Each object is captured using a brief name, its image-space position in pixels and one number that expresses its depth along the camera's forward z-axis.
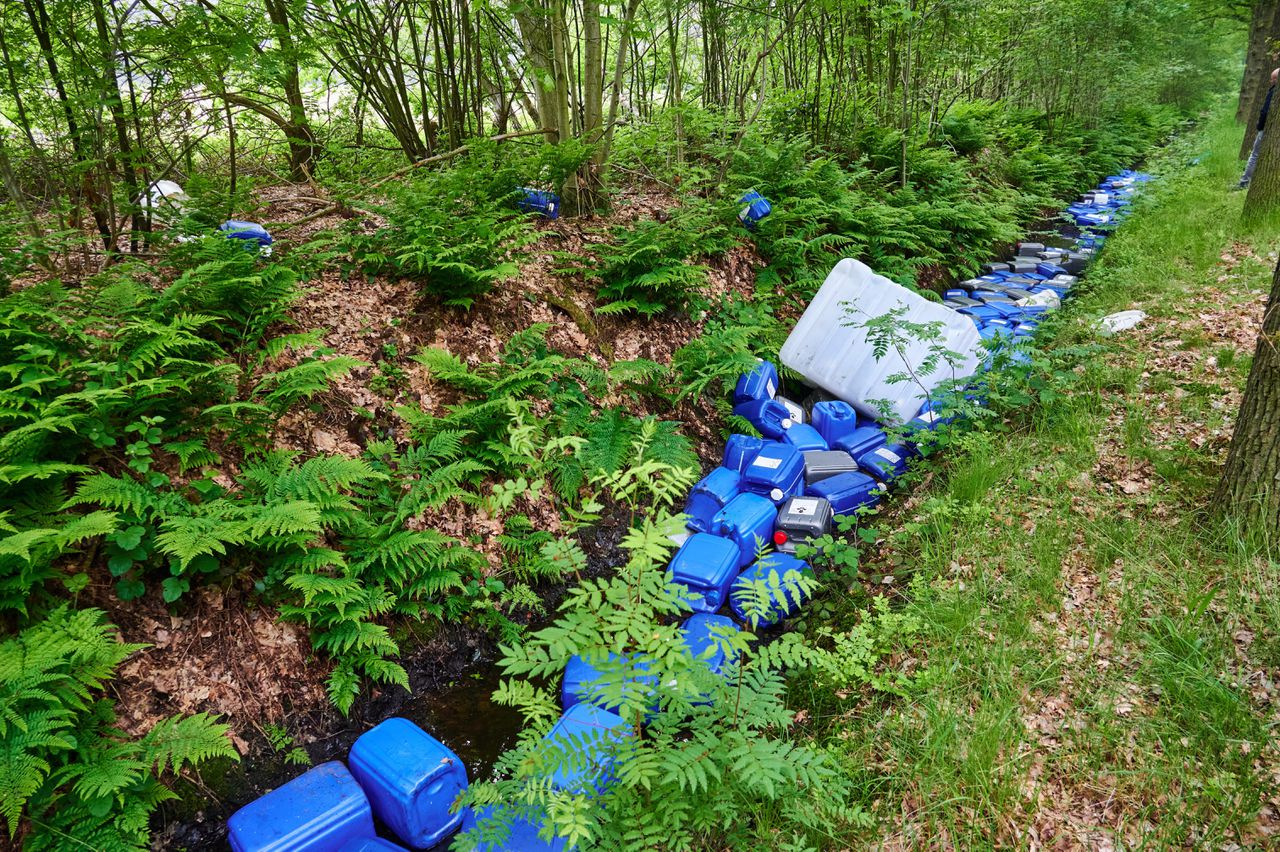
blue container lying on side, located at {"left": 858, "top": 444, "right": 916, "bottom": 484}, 4.73
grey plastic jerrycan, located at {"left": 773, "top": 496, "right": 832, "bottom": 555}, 4.13
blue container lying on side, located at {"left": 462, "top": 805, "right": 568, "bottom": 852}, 2.03
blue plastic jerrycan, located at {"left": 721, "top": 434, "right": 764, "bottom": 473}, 4.82
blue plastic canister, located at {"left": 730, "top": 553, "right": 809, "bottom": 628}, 3.43
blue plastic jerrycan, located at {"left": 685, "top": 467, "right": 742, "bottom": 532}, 4.39
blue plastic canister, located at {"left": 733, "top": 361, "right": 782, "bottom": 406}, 5.38
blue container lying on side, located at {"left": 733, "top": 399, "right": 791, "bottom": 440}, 5.27
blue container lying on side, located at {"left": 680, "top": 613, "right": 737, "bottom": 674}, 3.15
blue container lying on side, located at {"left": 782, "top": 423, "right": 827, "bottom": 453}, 5.03
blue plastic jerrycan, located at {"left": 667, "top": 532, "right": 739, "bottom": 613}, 3.74
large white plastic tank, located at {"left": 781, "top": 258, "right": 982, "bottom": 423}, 5.35
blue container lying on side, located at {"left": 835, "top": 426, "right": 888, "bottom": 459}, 5.08
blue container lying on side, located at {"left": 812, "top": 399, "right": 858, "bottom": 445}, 5.19
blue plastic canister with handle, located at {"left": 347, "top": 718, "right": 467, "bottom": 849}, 2.62
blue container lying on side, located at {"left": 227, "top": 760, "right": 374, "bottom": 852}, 2.40
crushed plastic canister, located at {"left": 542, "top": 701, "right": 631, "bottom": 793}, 1.90
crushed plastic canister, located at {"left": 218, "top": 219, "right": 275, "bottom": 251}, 4.32
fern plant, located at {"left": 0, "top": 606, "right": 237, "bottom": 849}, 2.26
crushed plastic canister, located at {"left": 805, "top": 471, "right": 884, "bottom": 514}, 4.41
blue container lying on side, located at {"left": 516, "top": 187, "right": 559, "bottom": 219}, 6.05
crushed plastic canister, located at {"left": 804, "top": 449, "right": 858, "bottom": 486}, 4.71
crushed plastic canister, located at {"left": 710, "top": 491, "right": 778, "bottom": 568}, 4.10
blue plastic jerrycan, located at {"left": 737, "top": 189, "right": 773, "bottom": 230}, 7.20
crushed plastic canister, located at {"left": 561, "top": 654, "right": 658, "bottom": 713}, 3.13
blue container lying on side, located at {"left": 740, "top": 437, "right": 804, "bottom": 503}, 4.46
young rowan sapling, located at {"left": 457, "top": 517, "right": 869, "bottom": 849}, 1.78
